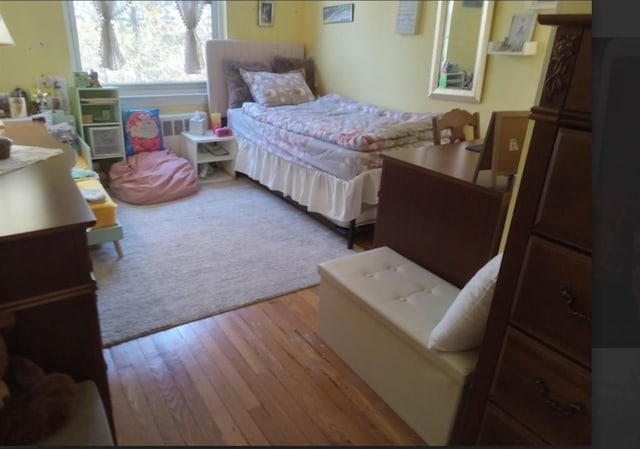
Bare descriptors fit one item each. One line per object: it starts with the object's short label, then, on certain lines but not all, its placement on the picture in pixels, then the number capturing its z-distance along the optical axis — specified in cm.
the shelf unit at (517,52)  273
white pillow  123
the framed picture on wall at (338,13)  414
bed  277
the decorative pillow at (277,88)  400
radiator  420
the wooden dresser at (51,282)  99
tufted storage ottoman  139
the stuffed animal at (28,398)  91
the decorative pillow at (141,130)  391
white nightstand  397
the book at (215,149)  421
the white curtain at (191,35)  406
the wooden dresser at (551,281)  82
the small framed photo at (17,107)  316
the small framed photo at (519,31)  275
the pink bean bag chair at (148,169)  354
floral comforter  279
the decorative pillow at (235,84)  420
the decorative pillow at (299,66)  442
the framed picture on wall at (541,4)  260
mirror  305
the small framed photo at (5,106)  318
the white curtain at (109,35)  368
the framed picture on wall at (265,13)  441
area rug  215
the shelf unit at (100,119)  356
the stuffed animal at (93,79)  363
